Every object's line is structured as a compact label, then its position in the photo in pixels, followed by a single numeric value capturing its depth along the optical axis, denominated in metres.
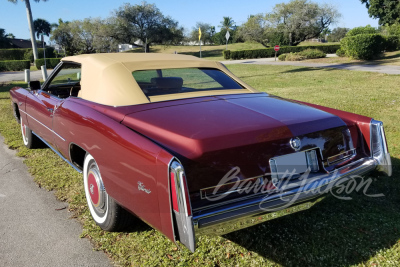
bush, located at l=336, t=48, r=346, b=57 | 25.43
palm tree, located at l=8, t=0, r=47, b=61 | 29.45
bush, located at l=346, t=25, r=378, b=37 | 28.73
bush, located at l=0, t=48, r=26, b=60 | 39.47
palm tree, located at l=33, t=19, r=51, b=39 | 111.12
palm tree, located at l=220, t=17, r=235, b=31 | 105.06
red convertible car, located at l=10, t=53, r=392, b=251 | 2.09
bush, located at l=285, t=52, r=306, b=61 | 26.72
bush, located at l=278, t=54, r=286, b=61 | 27.96
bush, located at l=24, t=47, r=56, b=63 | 39.88
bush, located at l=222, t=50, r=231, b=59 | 35.58
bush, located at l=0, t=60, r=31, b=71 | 30.47
